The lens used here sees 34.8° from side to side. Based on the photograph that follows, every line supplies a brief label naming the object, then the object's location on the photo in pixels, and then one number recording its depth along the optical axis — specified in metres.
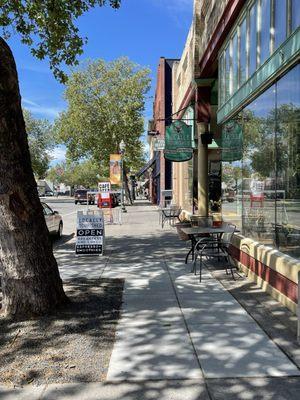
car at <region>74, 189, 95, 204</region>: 53.28
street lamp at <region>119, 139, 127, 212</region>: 28.65
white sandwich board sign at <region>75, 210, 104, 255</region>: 11.65
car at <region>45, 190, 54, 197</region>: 127.35
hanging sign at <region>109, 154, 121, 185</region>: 25.00
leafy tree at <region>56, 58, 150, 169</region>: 40.31
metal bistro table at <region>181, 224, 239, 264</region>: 9.45
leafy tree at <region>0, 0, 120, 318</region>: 5.92
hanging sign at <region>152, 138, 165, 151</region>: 20.26
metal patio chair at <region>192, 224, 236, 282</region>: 9.15
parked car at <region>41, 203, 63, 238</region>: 14.98
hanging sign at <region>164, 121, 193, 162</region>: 15.84
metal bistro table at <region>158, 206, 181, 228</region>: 20.08
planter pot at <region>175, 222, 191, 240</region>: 12.63
